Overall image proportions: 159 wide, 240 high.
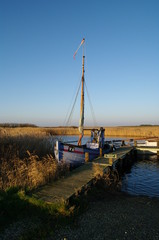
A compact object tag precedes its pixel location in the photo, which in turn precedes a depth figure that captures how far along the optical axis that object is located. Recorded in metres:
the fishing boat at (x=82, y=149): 15.16
